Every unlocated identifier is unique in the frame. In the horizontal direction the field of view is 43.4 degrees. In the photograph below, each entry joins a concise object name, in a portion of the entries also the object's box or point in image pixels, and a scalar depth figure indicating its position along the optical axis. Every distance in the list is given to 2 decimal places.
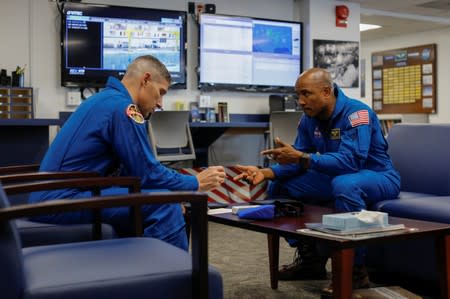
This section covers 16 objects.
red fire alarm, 7.06
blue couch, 2.70
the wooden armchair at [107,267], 1.29
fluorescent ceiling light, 9.35
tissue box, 1.97
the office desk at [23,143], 5.03
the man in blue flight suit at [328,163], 2.96
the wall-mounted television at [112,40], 5.59
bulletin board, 9.84
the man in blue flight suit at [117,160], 2.12
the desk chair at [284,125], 5.86
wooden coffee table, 1.87
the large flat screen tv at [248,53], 6.29
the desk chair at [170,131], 5.22
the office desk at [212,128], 5.65
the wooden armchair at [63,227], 1.97
